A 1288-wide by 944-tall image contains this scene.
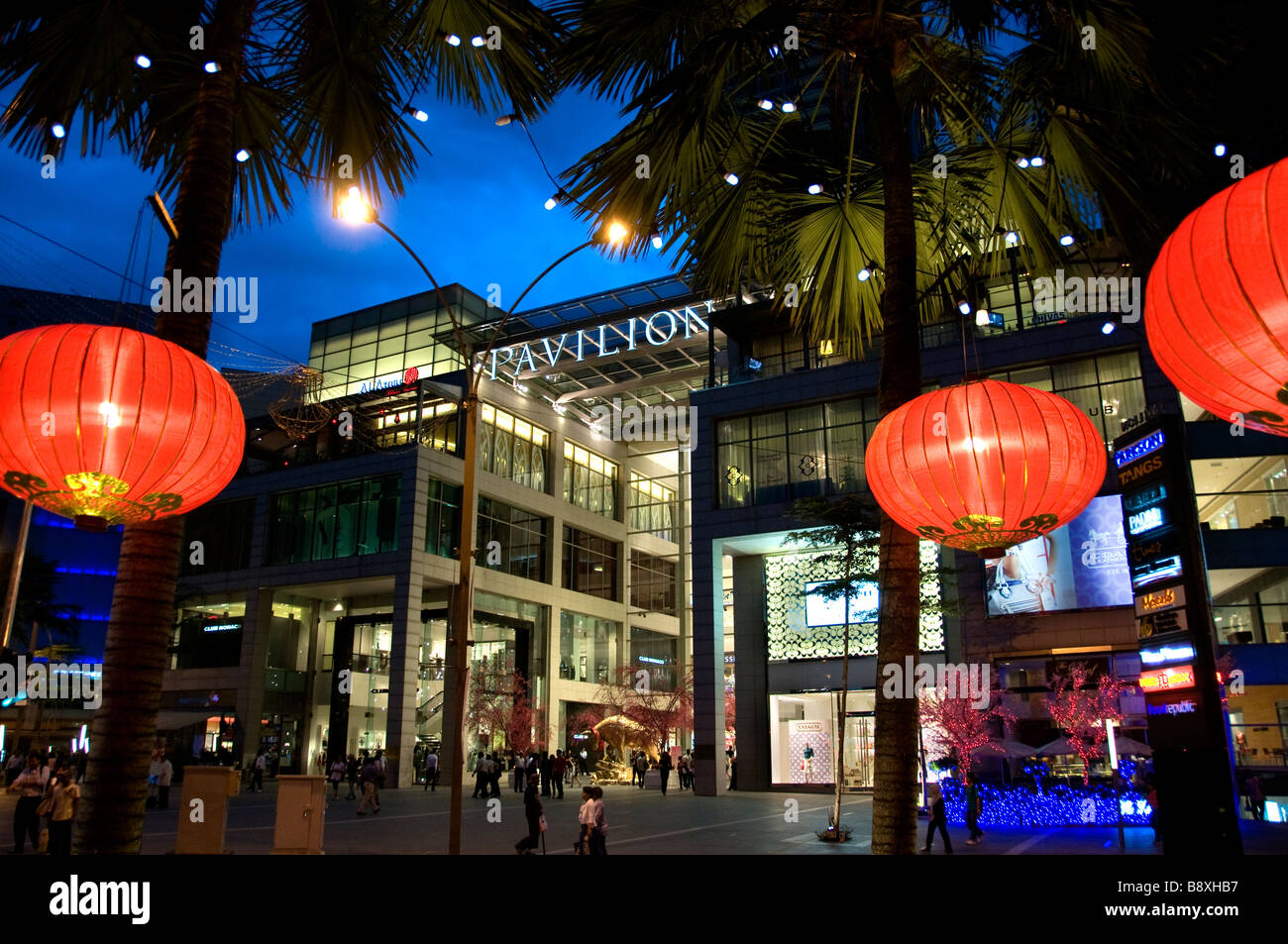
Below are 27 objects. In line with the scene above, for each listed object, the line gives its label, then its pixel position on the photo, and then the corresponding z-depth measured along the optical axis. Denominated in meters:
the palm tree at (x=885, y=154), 6.78
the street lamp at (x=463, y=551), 9.24
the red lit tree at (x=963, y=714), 25.31
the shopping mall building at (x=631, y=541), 30.62
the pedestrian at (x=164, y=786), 25.09
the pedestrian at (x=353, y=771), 33.16
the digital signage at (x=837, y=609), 34.53
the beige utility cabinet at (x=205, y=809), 13.03
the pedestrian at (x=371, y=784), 23.92
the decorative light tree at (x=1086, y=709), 27.23
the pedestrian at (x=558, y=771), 31.78
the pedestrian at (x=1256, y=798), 24.97
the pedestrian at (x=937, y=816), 15.65
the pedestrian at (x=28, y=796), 13.70
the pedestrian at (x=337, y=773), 31.13
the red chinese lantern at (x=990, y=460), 5.85
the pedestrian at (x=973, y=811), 18.52
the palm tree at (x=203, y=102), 6.57
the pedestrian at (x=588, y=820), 12.51
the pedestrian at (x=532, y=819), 12.65
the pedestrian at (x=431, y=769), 36.44
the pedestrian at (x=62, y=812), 12.70
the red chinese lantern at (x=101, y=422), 5.23
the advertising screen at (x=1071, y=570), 30.14
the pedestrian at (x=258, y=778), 35.44
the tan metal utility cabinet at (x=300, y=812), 14.03
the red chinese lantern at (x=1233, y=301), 3.91
